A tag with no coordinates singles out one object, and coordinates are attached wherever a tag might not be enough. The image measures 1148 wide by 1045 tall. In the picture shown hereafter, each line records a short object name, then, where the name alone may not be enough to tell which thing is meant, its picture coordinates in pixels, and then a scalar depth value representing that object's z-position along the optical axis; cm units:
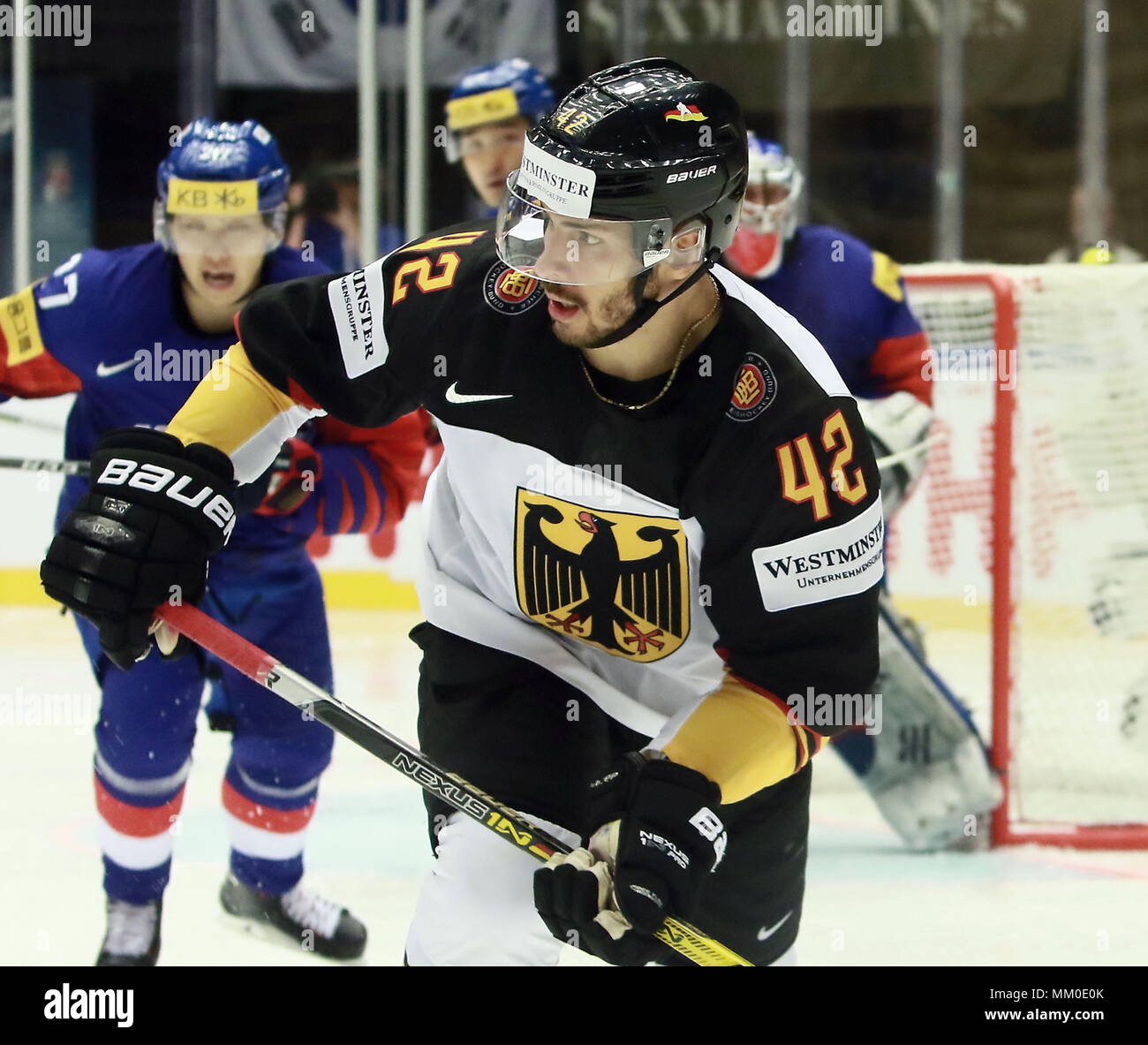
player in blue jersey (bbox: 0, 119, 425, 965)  542
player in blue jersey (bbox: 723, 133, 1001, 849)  680
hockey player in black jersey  353
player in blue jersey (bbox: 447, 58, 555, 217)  791
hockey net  739
